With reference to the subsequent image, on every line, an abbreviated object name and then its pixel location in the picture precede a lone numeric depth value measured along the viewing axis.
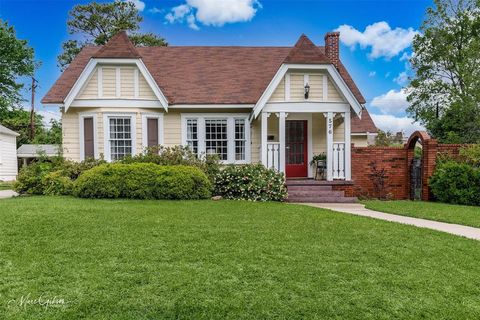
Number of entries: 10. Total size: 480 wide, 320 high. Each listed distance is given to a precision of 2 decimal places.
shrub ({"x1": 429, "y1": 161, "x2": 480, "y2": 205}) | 10.54
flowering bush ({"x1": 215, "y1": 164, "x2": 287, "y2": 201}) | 10.65
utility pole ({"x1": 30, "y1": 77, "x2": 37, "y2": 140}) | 36.50
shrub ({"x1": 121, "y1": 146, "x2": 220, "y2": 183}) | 11.52
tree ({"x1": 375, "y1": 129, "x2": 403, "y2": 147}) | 30.17
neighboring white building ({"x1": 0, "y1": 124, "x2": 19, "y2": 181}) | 26.91
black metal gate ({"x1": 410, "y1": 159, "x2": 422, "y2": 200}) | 11.75
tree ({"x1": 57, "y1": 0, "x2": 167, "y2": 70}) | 25.44
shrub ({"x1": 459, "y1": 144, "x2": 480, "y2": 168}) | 11.06
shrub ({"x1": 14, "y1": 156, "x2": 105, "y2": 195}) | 11.02
